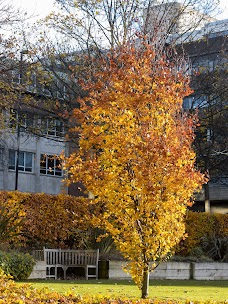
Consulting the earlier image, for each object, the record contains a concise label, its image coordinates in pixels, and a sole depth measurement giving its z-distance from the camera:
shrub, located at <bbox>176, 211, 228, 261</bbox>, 27.09
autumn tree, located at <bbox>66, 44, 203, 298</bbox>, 12.81
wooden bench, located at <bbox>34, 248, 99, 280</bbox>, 21.31
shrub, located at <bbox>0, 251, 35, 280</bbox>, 18.56
